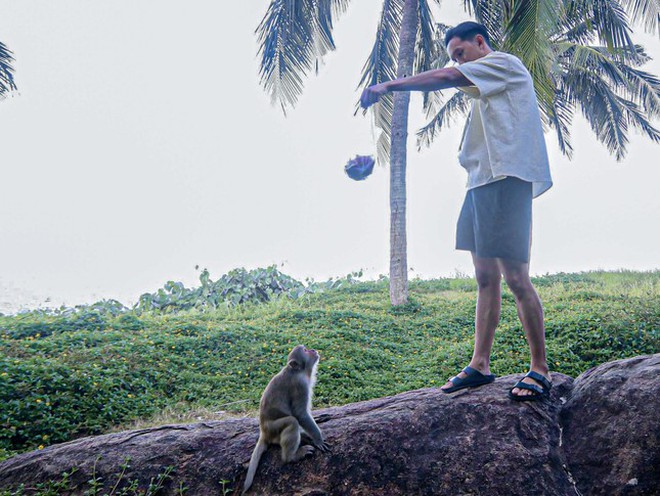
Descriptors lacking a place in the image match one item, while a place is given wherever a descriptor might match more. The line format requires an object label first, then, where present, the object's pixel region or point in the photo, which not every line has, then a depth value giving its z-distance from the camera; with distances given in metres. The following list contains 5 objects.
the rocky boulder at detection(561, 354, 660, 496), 3.12
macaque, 3.41
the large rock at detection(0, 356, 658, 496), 3.21
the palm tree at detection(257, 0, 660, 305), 8.80
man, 3.35
